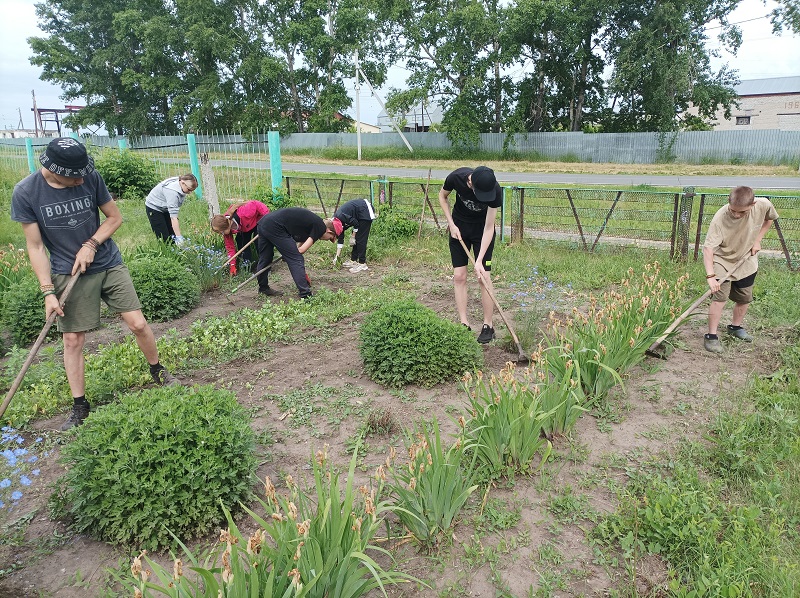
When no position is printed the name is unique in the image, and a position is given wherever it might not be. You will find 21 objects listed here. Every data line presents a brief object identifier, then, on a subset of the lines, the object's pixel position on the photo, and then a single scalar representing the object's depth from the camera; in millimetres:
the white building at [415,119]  42594
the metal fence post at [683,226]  7000
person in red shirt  6848
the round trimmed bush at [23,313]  5266
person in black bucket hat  3377
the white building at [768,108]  37719
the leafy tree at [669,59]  22234
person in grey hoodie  7051
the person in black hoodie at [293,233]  6258
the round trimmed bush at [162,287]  5758
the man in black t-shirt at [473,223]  4516
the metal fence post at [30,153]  19250
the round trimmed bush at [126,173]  14281
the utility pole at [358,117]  24922
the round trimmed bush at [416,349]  4113
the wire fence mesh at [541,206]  7430
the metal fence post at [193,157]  12797
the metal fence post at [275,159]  10227
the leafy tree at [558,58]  24156
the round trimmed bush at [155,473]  2541
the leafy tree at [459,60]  25828
